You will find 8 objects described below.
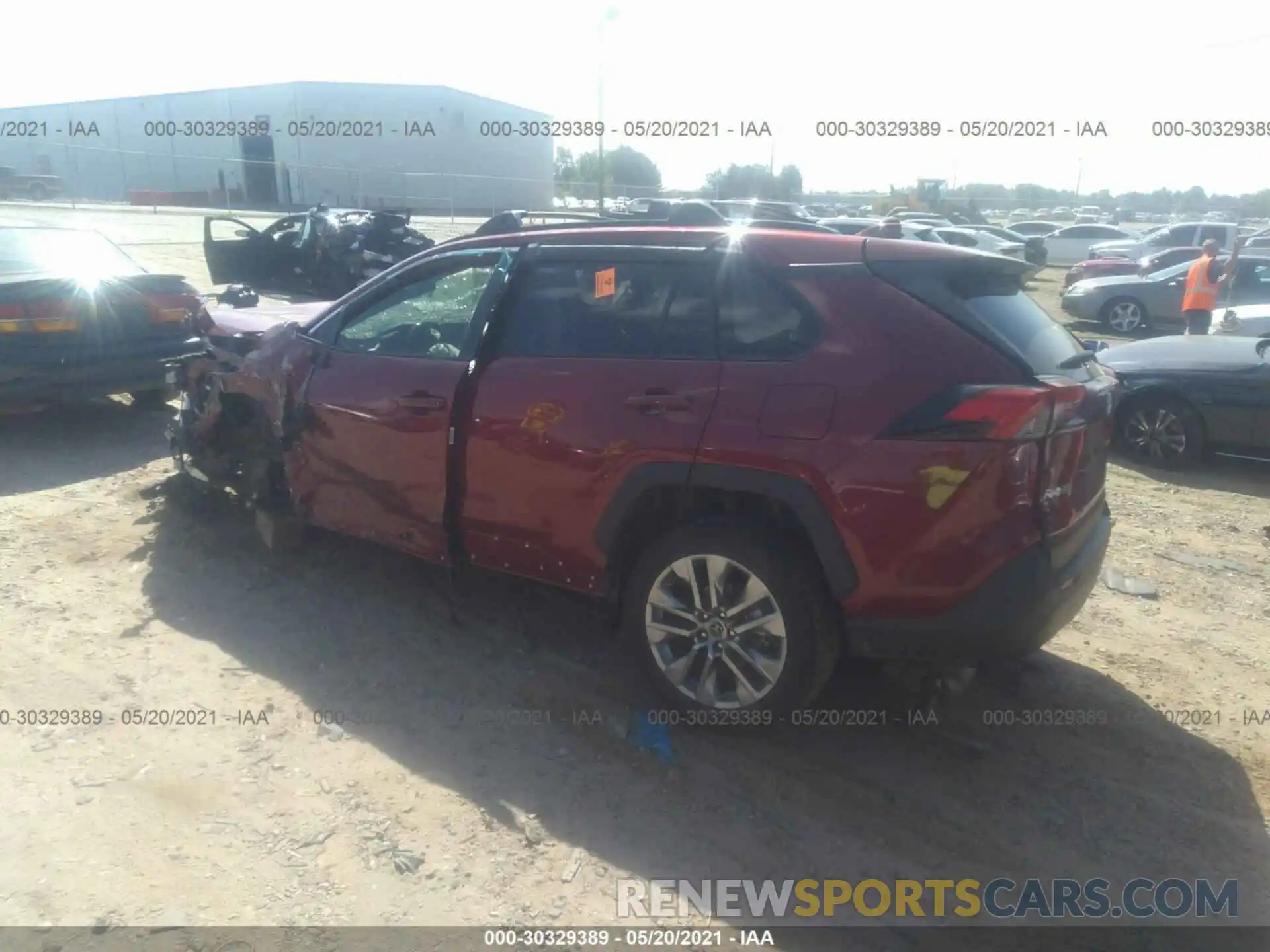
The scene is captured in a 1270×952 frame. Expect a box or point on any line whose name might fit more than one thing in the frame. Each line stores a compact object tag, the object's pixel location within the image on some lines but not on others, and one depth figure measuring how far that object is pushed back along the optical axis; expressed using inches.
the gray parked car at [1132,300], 624.1
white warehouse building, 1568.7
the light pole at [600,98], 995.3
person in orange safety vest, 436.1
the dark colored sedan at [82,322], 264.8
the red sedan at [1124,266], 783.7
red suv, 121.9
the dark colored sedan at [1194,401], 277.0
